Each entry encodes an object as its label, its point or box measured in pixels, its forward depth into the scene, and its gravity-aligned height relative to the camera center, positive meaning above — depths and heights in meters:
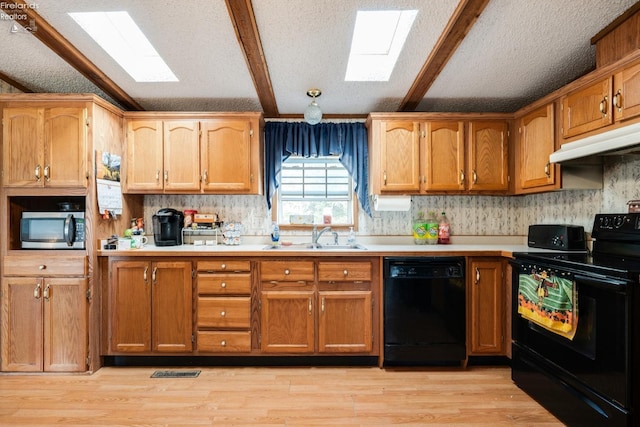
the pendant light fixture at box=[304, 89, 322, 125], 2.63 +0.78
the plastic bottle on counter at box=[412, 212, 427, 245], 3.22 -0.20
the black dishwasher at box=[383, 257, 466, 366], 2.61 -0.79
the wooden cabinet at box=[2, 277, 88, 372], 2.52 -0.86
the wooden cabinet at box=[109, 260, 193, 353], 2.65 -0.75
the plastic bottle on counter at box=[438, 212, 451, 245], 3.24 -0.20
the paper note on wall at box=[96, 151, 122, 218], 2.63 +0.23
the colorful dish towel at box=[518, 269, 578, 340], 1.84 -0.53
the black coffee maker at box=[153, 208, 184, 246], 3.00 -0.13
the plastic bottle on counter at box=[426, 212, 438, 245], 3.21 -0.20
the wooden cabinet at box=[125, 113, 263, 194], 2.98 +0.53
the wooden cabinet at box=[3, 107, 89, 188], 2.54 +0.51
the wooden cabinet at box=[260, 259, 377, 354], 2.65 -0.76
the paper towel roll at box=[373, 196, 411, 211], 3.10 +0.08
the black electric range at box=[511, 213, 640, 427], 1.59 -0.63
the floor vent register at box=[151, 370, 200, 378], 2.54 -1.24
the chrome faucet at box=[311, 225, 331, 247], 3.09 -0.21
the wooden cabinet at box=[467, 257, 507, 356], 2.67 -0.76
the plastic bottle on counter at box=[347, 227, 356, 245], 3.22 -0.26
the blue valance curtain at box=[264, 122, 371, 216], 3.26 +0.64
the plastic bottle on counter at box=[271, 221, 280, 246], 3.21 -0.22
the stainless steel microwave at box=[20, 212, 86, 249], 2.58 -0.14
